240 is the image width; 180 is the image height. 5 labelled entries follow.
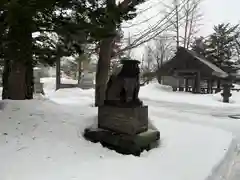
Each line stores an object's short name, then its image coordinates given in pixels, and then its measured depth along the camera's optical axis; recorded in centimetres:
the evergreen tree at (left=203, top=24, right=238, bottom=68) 3091
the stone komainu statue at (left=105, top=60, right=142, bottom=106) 469
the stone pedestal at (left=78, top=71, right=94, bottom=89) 2615
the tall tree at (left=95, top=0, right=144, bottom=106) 885
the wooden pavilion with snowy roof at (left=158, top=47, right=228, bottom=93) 2200
